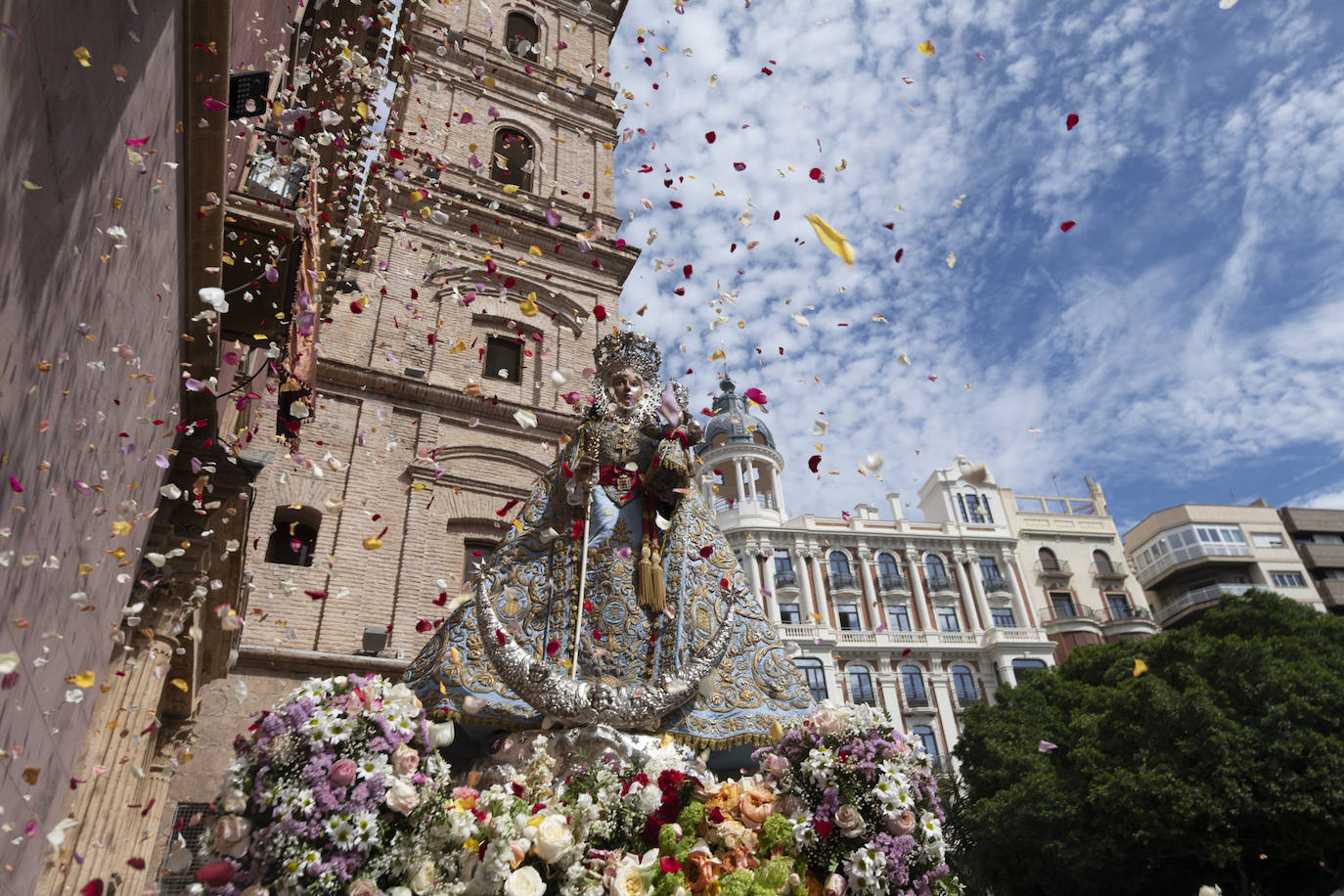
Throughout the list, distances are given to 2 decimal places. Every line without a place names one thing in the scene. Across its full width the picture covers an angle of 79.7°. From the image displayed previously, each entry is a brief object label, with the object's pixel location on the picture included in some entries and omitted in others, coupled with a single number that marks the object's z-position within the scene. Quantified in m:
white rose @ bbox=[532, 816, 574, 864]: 3.24
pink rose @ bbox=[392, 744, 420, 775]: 3.27
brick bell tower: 10.07
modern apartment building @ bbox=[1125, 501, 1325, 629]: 37.38
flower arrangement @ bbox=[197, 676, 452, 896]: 2.97
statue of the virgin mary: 4.64
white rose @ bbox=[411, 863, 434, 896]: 3.11
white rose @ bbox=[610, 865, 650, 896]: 3.22
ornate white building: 31.03
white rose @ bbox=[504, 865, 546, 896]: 3.09
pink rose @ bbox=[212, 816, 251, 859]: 3.03
